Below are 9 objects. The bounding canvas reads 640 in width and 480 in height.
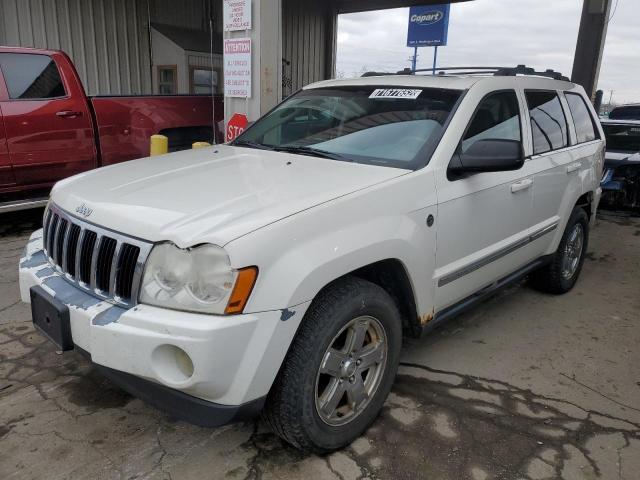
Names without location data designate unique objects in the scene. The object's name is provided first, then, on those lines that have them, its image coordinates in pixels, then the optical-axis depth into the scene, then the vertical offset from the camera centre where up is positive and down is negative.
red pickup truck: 5.48 -0.50
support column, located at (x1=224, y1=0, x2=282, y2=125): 6.07 +0.28
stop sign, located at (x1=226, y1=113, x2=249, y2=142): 6.39 -0.49
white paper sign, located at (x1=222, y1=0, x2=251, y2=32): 6.08 +0.73
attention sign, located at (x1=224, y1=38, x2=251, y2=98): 6.25 +0.16
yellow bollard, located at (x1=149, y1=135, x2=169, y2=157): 5.72 -0.66
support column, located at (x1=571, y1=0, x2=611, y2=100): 9.60 +0.85
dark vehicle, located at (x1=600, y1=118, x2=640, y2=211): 7.88 -1.02
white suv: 2.01 -0.69
